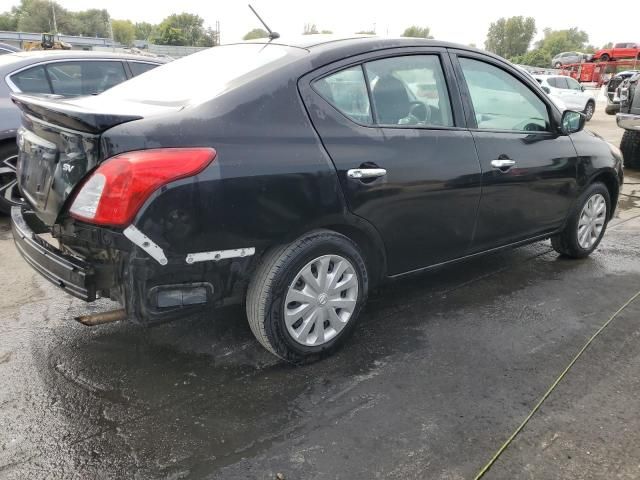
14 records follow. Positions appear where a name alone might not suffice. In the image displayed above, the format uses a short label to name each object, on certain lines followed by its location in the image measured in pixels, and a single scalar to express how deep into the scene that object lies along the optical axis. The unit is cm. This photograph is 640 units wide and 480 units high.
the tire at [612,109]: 1087
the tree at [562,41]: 10669
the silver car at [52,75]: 511
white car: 1983
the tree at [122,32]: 12850
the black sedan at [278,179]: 233
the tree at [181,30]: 9725
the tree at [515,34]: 10975
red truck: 3950
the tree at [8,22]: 10672
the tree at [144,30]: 13300
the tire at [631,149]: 952
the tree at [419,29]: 10894
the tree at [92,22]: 11462
